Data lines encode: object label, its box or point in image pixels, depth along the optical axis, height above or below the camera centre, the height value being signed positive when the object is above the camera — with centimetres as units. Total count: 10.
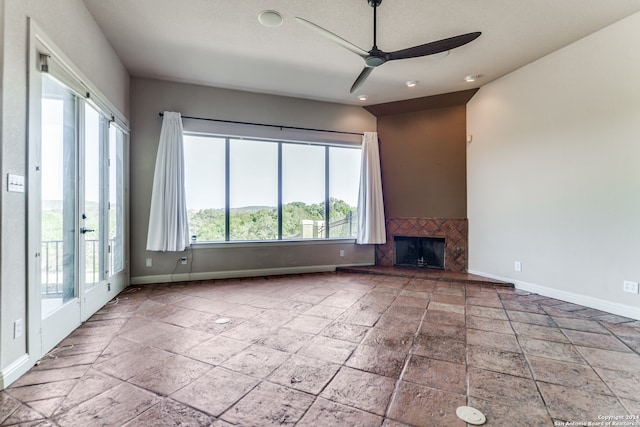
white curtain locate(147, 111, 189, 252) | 430 +32
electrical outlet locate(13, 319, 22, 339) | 191 -74
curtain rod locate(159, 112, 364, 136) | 461 +156
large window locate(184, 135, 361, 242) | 473 +48
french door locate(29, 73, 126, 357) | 220 +4
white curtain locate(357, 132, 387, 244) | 535 +30
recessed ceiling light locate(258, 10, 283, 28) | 294 +205
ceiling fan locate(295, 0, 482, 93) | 254 +154
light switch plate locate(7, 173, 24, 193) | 186 +22
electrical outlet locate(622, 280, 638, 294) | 305 -76
